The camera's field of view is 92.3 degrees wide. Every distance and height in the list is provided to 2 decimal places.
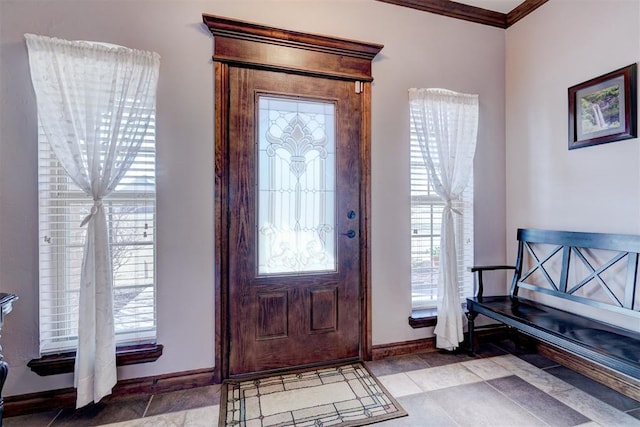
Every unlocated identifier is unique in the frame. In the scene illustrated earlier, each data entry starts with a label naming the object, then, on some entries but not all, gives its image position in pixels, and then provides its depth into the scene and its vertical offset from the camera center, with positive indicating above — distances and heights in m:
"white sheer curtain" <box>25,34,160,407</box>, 1.79 +0.51
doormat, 1.72 -1.15
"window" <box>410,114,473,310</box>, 2.58 -0.17
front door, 2.16 -0.05
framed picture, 1.95 +0.70
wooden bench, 1.77 -0.60
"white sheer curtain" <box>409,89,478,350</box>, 2.46 +0.40
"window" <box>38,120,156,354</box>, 1.88 -0.21
